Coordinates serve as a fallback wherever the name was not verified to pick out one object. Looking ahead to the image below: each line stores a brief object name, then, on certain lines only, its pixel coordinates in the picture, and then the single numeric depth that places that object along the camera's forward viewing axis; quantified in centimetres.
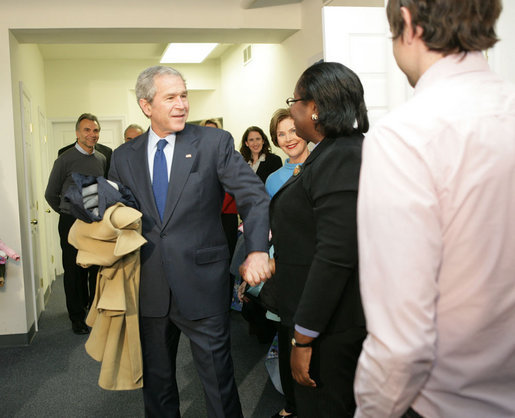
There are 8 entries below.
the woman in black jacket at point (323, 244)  145
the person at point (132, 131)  620
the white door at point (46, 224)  647
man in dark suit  220
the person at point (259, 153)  517
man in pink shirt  79
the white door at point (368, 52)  306
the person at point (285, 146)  324
